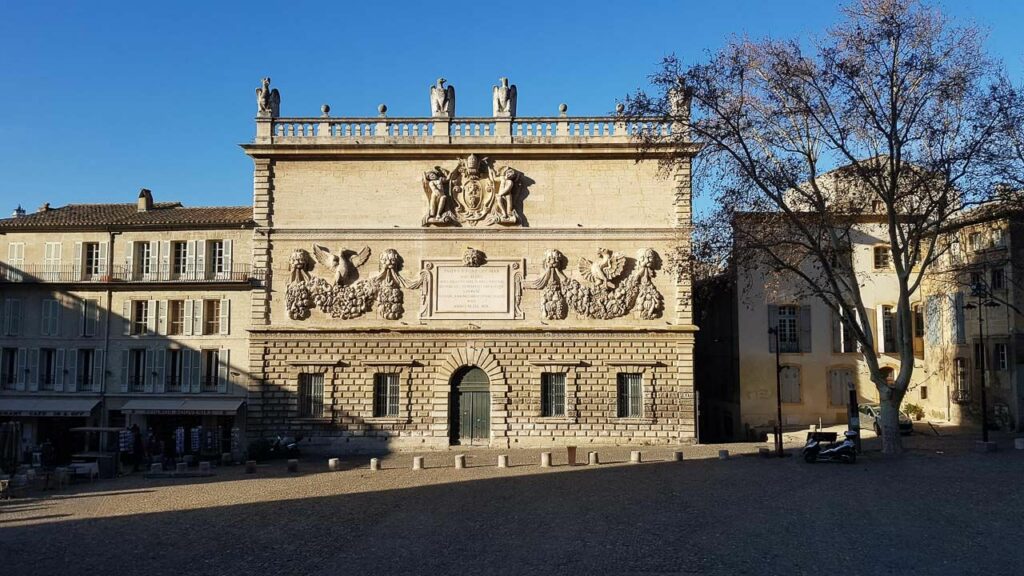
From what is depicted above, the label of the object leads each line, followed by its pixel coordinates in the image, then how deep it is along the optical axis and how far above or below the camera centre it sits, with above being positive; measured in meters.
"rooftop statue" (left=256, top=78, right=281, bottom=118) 28.38 +8.53
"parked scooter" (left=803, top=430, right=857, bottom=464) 19.95 -2.67
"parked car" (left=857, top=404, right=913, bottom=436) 27.58 -2.53
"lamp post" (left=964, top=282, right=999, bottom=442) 22.88 +1.26
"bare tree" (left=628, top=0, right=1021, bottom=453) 20.27 +5.12
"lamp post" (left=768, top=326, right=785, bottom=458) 21.95 -2.68
